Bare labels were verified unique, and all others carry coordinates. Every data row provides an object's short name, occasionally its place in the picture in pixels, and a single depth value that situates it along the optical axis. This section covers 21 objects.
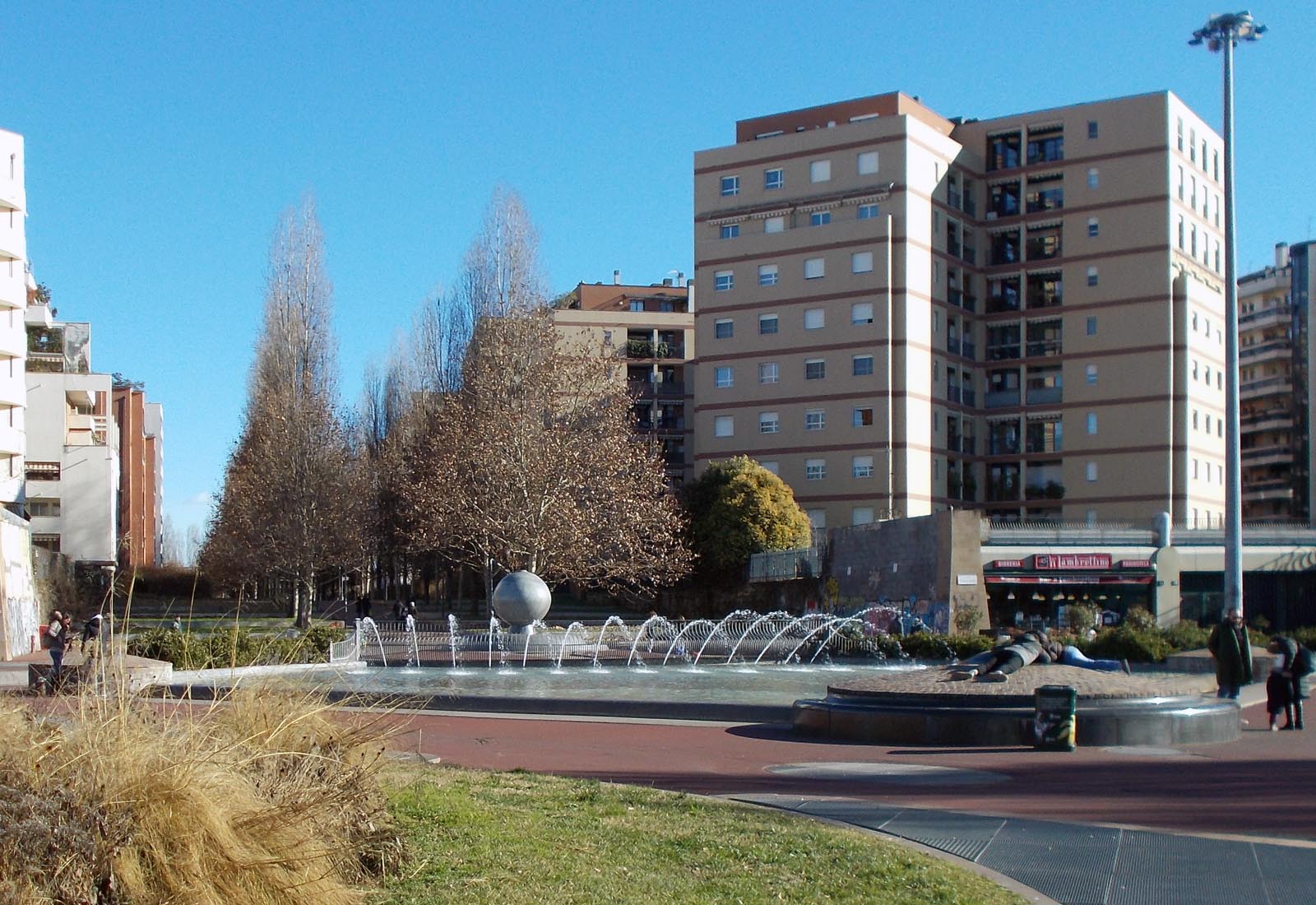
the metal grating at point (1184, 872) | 8.02
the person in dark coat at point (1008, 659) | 17.59
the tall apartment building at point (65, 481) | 67.69
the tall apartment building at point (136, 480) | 91.62
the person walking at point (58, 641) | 24.34
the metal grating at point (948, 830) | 9.42
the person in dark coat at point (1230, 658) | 20.02
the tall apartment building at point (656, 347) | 84.81
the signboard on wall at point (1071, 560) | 48.38
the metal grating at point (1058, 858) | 8.24
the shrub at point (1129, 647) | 31.28
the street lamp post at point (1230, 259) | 29.94
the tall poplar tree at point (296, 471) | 54.44
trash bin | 15.69
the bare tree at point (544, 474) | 48.34
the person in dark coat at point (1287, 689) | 18.53
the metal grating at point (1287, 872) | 7.97
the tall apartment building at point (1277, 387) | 98.69
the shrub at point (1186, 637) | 33.62
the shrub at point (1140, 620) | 37.25
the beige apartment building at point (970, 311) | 65.38
